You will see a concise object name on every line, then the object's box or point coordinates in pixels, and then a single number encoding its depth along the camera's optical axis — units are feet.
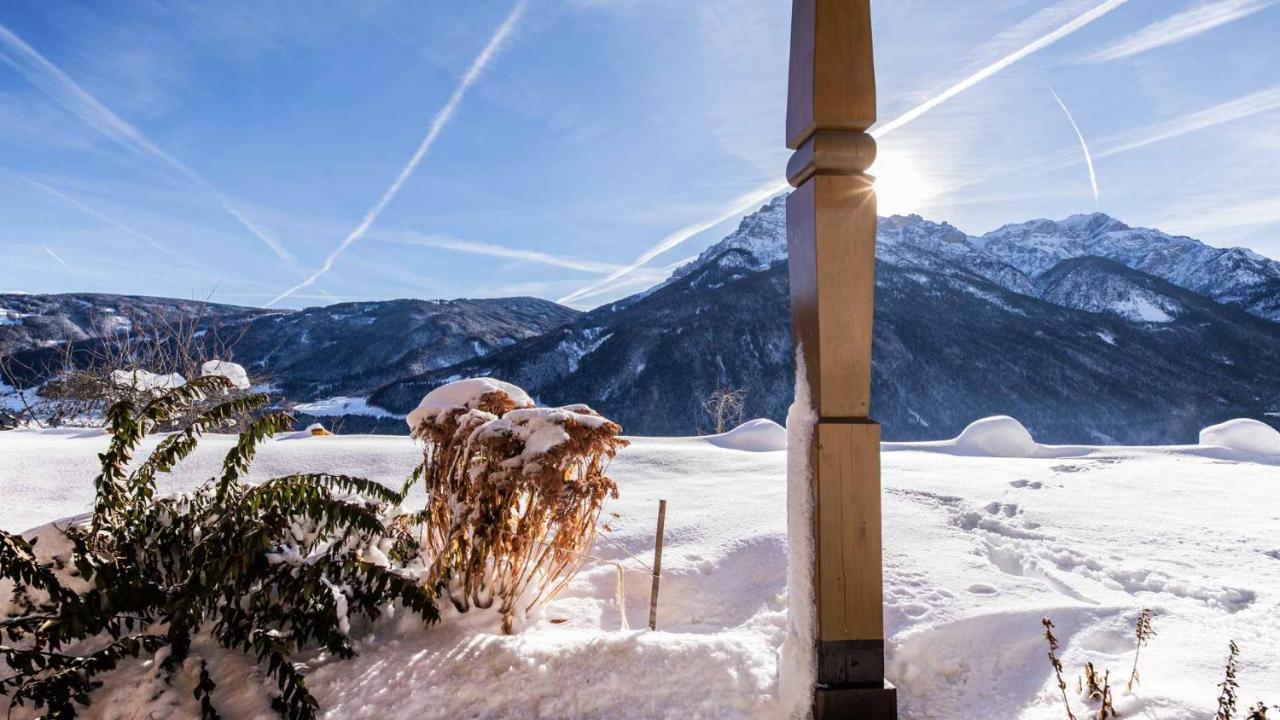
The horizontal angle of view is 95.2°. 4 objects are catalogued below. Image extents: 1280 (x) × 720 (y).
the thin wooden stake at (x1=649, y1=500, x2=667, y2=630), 8.48
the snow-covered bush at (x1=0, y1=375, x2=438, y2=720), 5.64
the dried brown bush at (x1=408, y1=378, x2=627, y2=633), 7.05
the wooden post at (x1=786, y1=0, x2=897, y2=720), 5.65
